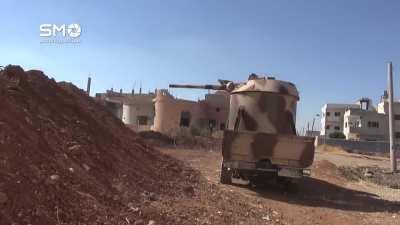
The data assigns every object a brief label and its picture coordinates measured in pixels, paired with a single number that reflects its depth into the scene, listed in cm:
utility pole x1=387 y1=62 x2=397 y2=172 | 3130
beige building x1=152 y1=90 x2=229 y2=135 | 5581
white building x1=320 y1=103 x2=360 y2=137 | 10300
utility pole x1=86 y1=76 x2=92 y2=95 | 3916
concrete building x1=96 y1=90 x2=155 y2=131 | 6706
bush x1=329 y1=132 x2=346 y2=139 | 8428
